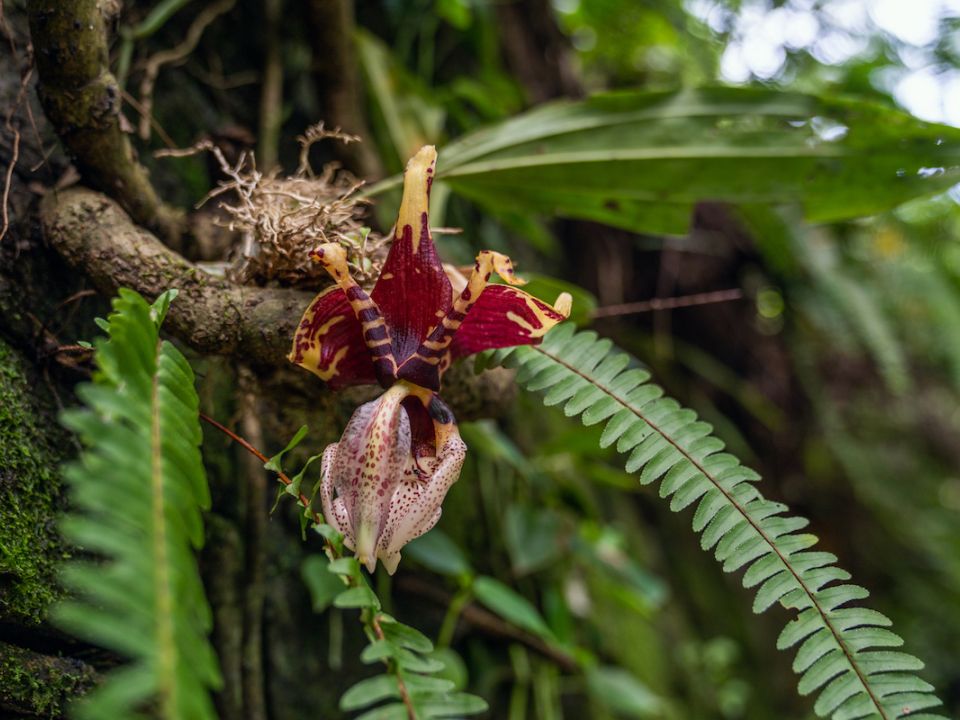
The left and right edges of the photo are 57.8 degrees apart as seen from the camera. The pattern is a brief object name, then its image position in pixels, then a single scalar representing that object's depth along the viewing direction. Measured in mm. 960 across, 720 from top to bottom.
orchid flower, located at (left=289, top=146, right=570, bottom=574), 267
